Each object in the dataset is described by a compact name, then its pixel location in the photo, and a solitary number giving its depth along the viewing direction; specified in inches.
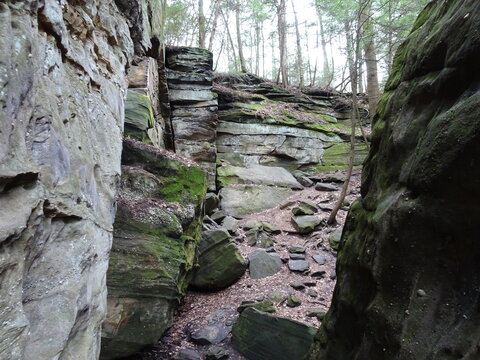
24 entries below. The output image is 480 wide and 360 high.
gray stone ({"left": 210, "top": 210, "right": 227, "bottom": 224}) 382.9
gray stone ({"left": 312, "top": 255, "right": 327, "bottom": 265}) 287.0
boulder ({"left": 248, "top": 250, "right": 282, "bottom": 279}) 273.3
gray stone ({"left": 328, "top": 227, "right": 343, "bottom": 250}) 309.4
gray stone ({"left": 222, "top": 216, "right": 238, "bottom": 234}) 354.2
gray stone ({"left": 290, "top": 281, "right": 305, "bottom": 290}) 248.2
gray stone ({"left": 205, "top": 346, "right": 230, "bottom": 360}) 179.2
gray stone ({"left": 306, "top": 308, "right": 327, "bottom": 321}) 205.3
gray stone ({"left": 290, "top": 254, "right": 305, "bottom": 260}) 294.6
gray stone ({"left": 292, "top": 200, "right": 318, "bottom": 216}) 386.0
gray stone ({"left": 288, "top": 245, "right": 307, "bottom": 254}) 306.0
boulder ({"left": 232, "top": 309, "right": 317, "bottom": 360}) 173.5
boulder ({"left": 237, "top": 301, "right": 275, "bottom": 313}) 211.4
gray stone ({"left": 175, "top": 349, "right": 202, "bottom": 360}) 177.8
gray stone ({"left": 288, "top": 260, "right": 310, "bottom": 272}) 275.0
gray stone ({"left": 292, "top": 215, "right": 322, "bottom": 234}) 351.6
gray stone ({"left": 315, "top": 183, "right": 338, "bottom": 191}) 474.3
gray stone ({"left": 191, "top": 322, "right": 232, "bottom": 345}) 196.1
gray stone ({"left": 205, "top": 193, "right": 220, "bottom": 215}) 395.1
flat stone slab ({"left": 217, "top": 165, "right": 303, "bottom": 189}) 476.4
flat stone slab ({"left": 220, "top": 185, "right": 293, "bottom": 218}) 421.7
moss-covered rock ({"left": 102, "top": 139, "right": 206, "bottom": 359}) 174.7
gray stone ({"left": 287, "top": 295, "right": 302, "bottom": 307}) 224.6
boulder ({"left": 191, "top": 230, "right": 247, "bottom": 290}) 258.2
